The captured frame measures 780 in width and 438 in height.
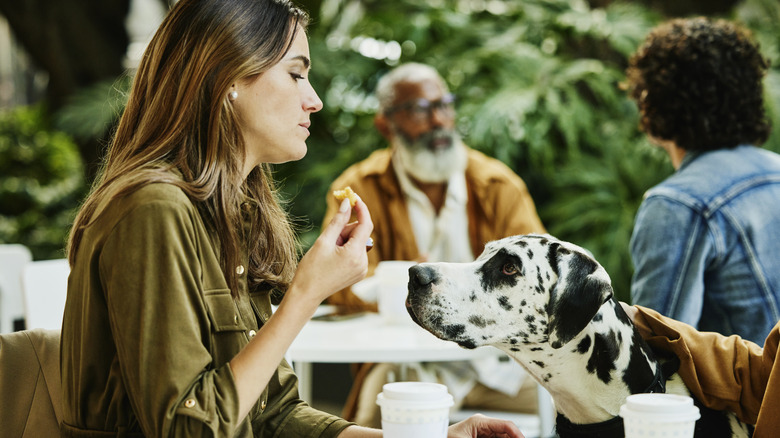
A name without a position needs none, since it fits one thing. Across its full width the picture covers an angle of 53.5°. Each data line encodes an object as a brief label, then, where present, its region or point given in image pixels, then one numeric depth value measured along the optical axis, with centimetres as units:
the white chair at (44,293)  274
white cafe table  258
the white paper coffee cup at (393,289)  295
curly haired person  235
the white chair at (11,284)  351
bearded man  364
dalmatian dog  169
